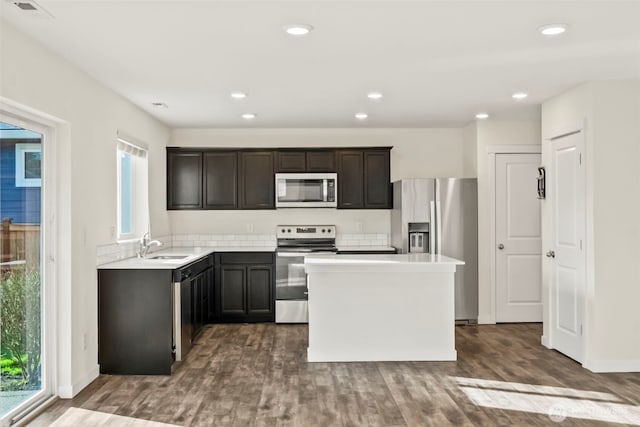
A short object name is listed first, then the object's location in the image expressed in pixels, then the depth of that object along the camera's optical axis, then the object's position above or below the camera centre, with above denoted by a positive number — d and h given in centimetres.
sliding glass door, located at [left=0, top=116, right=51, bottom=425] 340 -36
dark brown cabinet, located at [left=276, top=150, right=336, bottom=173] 697 +67
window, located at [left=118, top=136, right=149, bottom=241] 554 +27
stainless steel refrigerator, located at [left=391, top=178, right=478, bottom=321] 649 -9
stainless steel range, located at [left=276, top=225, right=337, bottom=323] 659 -85
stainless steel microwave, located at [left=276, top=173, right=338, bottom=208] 693 +31
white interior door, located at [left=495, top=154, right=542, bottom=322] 665 -32
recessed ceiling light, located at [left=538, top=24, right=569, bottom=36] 324 +108
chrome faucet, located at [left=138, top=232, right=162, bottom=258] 530 -29
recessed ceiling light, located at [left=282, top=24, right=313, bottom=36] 320 +108
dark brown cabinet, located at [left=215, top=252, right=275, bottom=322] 663 -85
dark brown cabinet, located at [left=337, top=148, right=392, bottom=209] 700 +48
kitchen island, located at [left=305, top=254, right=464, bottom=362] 491 -88
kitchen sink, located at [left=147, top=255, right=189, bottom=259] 563 -41
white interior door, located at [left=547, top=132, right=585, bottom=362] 486 -30
